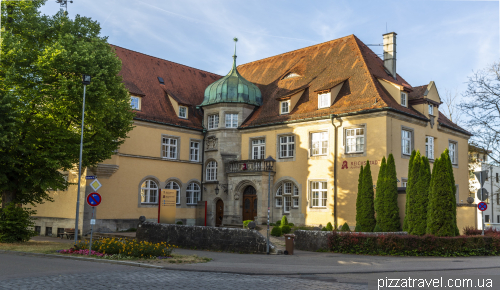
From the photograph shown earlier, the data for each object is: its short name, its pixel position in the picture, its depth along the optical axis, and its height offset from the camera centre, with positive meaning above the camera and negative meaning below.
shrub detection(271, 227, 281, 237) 25.03 -1.64
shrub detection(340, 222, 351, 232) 24.88 -1.31
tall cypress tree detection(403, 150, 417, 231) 21.33 -0.12
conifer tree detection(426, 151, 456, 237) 19.09 -0.01
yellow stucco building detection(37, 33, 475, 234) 27.45 +3.90
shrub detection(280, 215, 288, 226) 27.58 -1.17
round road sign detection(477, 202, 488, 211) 18.64 +0.00
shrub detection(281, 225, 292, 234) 25.64 -1.52
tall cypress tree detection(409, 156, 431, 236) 20.26 +0.15
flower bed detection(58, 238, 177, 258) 15.25 -1.70
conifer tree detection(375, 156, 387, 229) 23.69 +0.53
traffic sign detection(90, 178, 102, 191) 16.06 +0.41
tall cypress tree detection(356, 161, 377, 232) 24.72 -0.18
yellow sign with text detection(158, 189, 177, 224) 24.28 -0.43
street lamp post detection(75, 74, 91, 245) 18.17 +4.39
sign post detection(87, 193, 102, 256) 15.49 -0.09
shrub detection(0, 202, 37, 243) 20.48 -1.28
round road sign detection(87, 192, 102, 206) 15.47 -0.09
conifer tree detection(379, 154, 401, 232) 23.16 +0.04
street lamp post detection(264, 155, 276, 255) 30.40 +2.25
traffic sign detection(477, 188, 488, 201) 18.34 +0.42
